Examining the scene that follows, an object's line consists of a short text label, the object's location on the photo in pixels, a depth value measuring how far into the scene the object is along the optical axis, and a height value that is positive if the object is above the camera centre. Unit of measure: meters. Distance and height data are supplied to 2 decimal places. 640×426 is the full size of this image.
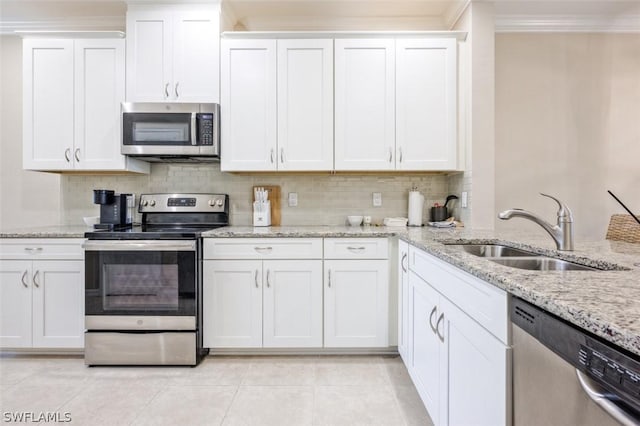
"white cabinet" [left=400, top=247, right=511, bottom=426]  0.93 -0.50
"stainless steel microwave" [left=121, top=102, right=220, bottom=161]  2.55 +0.62
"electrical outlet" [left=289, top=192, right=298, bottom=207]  2.96 +0.10
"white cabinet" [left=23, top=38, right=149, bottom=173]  2.60 +0.84
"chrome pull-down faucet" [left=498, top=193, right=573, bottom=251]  1.37 -0.06
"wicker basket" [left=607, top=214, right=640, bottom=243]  1.80 -0.10
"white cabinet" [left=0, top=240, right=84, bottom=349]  2.34 -0.65
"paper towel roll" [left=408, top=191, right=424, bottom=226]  2.81 +0.02
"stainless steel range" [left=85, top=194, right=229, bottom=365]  2.22 -0.60
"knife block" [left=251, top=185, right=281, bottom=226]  2.94 +0.05
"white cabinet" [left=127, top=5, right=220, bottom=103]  2.57 +1.22
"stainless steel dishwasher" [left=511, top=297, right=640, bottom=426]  0.54 -0.33
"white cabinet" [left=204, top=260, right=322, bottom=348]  2.33 -0.66
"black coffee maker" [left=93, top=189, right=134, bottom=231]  2.43 +0.00
